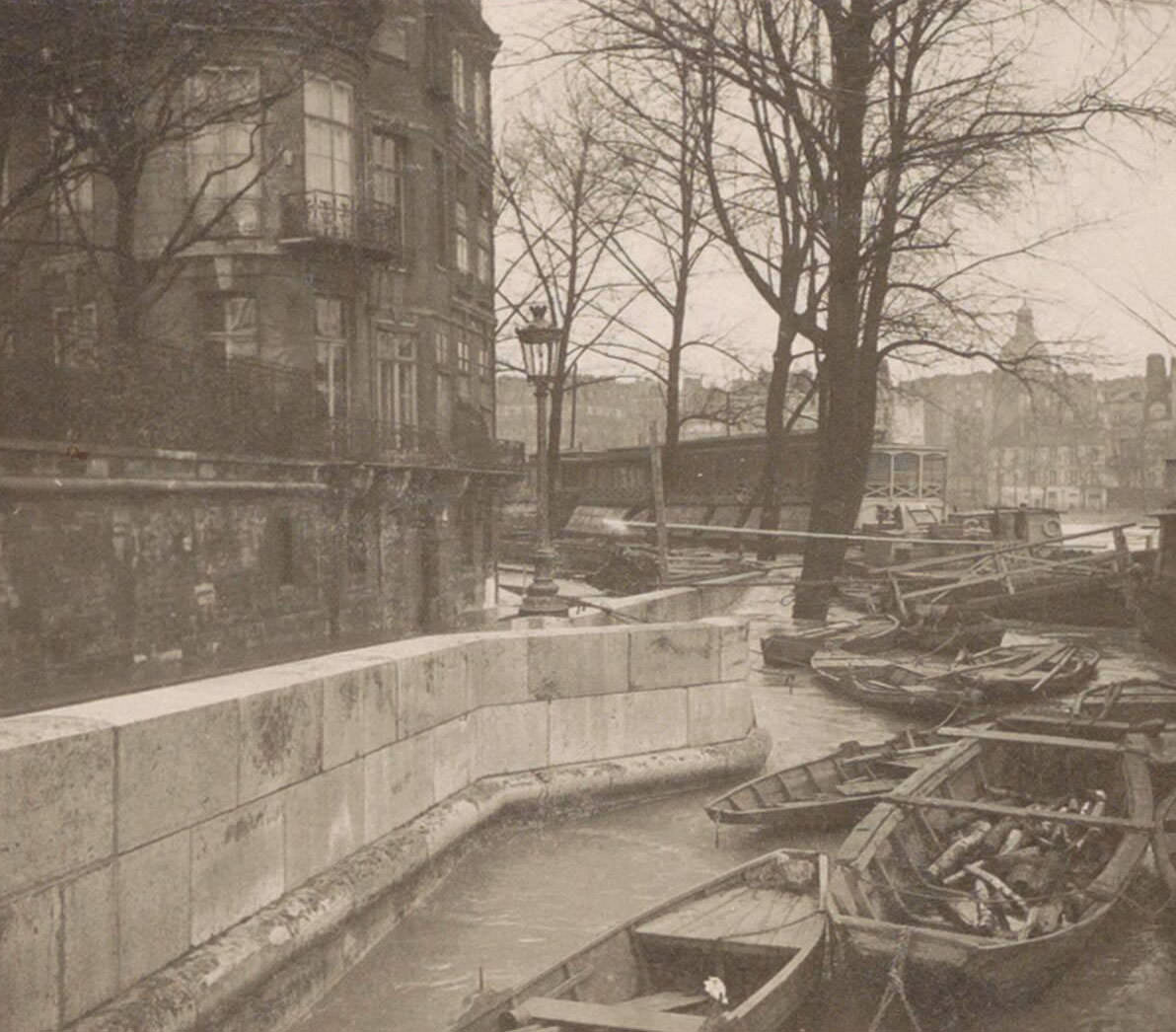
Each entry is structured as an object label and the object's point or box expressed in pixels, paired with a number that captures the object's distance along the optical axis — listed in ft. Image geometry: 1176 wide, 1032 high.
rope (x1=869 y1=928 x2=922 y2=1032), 19.56
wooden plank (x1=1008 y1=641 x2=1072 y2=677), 52.85
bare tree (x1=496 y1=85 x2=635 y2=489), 123.54
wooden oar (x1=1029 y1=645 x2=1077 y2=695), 50.25
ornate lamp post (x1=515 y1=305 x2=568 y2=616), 48.16
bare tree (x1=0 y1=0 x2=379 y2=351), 46.03
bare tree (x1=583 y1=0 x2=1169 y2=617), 47.67
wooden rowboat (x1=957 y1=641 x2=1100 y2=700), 49.65
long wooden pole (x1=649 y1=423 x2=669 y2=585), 56.95
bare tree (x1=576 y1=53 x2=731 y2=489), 60.64
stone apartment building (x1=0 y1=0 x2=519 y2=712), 53.06
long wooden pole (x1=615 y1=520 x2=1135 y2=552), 62.17
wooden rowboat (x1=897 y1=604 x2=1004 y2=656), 61.11
